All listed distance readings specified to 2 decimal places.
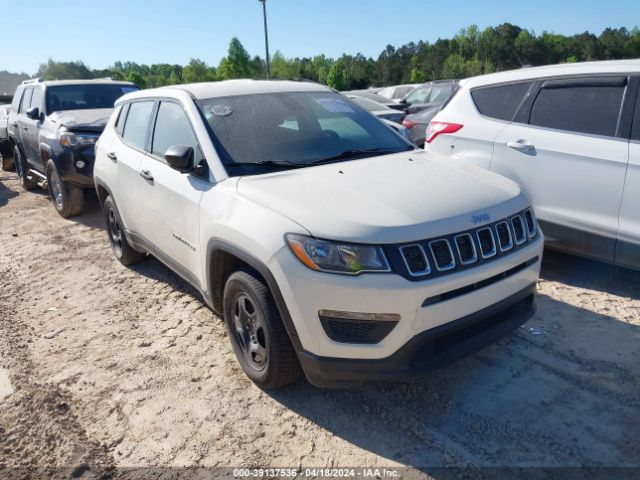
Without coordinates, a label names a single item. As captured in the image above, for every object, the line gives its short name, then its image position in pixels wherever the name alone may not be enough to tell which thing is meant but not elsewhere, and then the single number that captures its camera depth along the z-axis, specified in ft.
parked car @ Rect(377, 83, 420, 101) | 72.90
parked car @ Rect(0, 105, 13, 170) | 38.68
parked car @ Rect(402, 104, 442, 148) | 29.14
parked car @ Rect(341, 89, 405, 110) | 40.75
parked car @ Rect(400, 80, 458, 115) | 47.60
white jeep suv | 8.23
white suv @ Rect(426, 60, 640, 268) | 13.05
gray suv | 23.04
